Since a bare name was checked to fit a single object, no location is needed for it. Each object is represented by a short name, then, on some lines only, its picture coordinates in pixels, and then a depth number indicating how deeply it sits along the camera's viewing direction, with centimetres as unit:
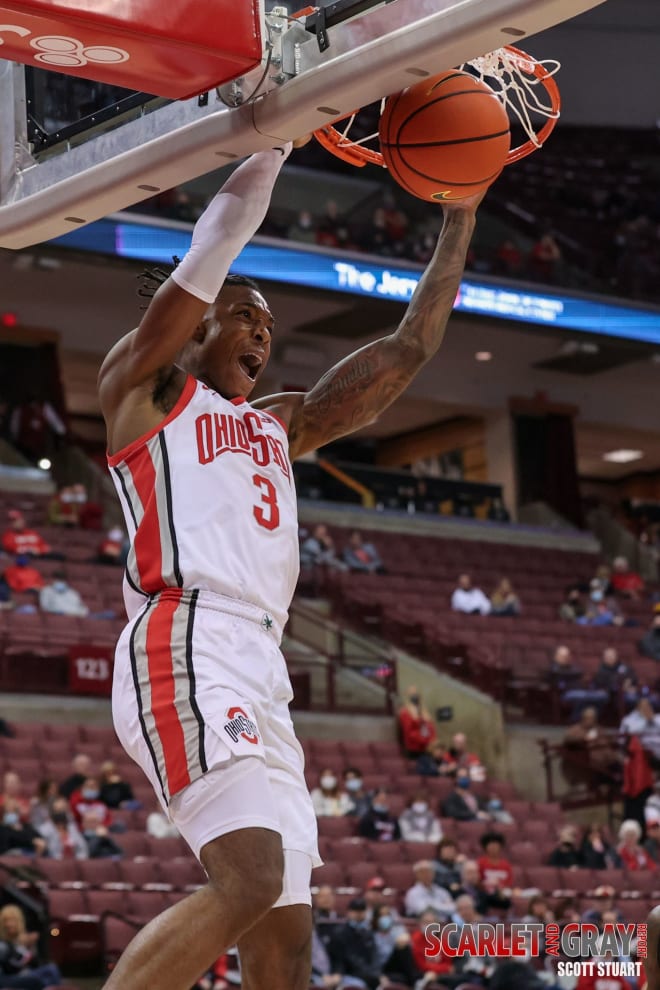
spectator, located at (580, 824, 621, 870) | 1324
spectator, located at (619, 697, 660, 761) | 1511
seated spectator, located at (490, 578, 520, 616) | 1872
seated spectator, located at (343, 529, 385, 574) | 1872
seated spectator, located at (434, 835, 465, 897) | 1148
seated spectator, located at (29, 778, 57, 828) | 1087
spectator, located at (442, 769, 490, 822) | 1366
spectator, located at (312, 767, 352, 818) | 1292
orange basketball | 394
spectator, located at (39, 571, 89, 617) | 1481
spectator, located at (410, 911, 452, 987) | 995
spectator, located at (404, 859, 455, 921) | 1097
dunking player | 328
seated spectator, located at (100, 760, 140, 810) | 1161
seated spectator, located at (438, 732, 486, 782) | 1497
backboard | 327
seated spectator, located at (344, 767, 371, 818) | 1309
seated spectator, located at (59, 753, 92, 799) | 1145
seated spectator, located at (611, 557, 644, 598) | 2092
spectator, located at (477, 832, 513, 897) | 1209
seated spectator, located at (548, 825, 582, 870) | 1319
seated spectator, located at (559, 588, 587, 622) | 1947
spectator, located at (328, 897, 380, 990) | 984
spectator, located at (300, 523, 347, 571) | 1816
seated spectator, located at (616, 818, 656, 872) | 1355
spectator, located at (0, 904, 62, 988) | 862
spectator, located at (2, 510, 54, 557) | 1570
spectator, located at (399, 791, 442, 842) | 1288
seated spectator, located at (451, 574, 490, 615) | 1862
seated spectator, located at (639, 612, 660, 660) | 1819
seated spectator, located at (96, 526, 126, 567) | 1636
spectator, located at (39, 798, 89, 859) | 1071
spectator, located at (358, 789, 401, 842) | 1259
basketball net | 415
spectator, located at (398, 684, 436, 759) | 1541
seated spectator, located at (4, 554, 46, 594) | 1502
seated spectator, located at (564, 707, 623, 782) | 1563
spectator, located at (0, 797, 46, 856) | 1030
